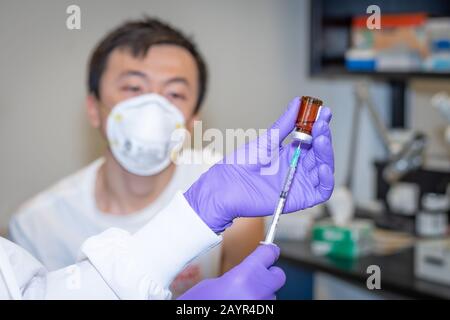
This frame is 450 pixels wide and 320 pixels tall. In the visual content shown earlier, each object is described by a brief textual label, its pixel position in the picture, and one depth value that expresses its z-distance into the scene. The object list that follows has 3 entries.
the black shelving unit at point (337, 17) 2.09
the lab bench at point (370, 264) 1.53
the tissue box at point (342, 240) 1.76
